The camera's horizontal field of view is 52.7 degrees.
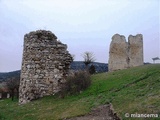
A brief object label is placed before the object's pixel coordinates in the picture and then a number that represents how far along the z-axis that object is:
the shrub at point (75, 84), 7.91
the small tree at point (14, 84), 15.93
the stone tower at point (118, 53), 16.47
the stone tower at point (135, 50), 16.99
